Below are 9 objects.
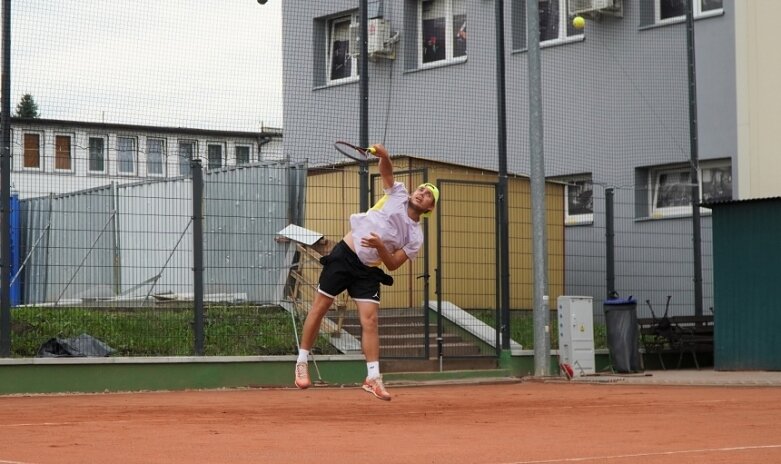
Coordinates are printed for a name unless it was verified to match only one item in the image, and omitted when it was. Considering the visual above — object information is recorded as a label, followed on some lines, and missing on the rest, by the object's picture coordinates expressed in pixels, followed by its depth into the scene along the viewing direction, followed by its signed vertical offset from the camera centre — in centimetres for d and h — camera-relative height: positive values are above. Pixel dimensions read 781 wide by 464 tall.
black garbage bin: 1788 -98
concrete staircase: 1658 -103
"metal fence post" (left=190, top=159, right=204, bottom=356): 1509 +11
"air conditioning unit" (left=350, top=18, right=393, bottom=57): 2512 +443
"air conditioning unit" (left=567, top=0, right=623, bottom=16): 2291 +450
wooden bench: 1878 -103
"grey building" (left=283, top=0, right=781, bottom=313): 1891 +258
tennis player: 1020 +6
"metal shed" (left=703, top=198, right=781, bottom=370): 1773 -29
